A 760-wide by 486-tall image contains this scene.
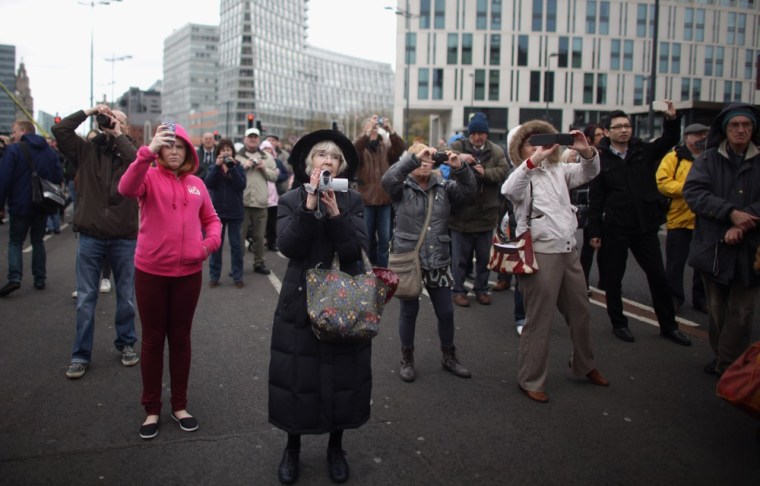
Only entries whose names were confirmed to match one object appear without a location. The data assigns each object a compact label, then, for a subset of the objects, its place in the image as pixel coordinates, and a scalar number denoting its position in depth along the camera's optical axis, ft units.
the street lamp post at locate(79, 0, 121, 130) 130.52
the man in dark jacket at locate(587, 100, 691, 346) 20.18
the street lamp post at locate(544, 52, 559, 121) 218.05
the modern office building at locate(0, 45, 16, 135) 380.04
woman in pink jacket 13.23
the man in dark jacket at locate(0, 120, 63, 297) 27.71
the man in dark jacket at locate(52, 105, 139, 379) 16.83
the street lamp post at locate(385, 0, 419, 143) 214.40
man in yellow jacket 24.47
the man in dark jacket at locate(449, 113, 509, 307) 25.18
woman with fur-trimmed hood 15.51
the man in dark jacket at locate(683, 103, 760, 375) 15.61
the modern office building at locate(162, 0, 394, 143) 457.27
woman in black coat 10.89
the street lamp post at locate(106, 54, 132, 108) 202.88
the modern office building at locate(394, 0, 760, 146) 221.25
